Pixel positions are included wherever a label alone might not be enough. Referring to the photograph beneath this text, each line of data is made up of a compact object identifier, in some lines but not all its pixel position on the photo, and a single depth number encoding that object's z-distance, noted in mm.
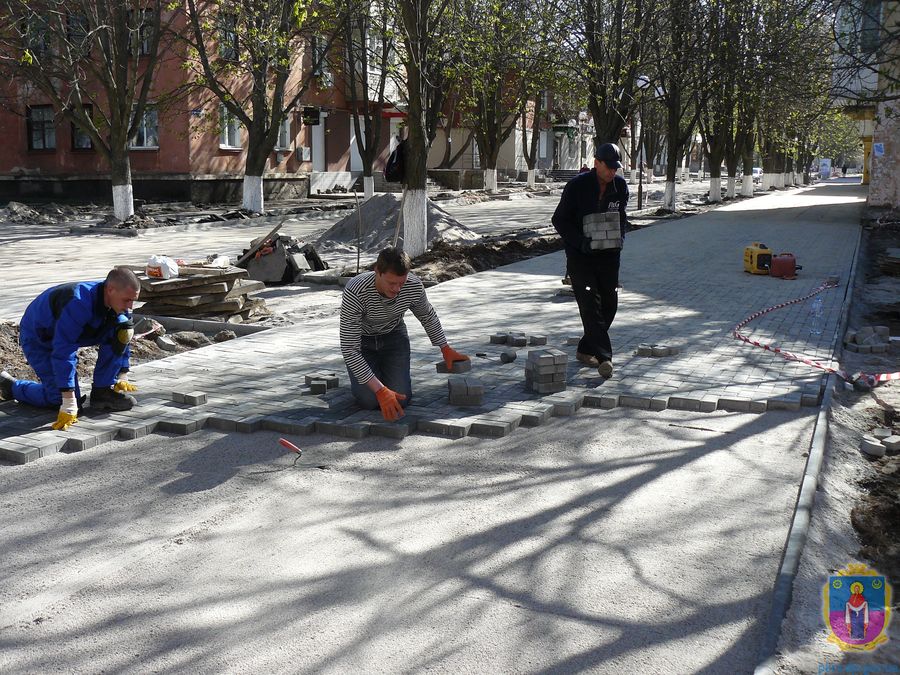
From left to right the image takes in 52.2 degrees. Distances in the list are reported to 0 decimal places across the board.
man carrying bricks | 7137
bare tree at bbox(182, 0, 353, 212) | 23281
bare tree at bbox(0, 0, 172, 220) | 22078
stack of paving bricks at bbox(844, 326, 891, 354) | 8523
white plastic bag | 9523
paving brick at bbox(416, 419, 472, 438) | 5664
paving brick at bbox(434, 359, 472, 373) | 6941
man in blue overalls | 5555
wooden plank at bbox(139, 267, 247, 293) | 9398
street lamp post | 22903
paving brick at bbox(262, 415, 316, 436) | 5648
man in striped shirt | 5570
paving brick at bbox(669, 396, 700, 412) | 6273
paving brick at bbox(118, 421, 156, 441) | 5586
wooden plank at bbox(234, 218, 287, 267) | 12398
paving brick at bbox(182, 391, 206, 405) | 6172
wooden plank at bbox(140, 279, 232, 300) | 9547
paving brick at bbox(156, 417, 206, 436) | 5680
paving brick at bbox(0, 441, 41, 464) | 5129
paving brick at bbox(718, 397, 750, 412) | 6246
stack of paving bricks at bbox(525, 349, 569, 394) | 6469
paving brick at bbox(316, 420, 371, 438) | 5613
